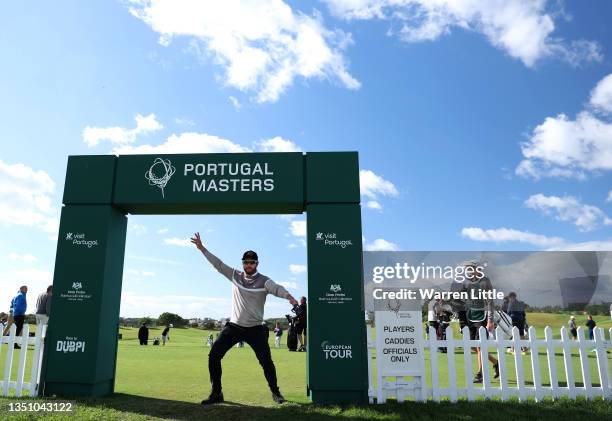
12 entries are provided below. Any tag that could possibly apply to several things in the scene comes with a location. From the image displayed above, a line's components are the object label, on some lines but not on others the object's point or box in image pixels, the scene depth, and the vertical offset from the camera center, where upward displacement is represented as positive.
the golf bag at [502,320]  8.80 -0.10
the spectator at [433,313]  13.88 +0.08
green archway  6.99 +1.32
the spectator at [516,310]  14.41 +0.18
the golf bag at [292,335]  16.58 -0.71
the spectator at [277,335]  20.33 -0.89
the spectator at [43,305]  13.27 +0.31
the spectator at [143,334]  22.67 -0.91
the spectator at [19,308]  12.98 +0.22
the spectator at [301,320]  15.44 -0.15
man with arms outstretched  6.74 -0.12
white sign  6.82 -0.41
